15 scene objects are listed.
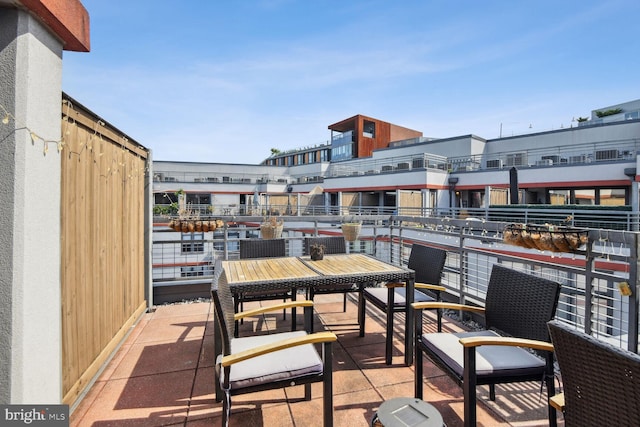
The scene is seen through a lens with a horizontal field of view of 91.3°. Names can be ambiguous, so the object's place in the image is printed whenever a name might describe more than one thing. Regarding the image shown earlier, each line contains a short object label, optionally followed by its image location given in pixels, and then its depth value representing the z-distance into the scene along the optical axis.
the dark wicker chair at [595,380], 0.88
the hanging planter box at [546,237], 2.14
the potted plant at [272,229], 3.92
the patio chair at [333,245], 3.43
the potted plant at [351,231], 3.90
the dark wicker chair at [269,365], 1.55
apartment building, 14.56
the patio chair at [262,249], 3.32
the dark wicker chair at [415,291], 2.63
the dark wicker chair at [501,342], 1.58
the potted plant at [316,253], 3.16
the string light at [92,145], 1.31
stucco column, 1.25
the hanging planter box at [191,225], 3.71
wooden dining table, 2.34
